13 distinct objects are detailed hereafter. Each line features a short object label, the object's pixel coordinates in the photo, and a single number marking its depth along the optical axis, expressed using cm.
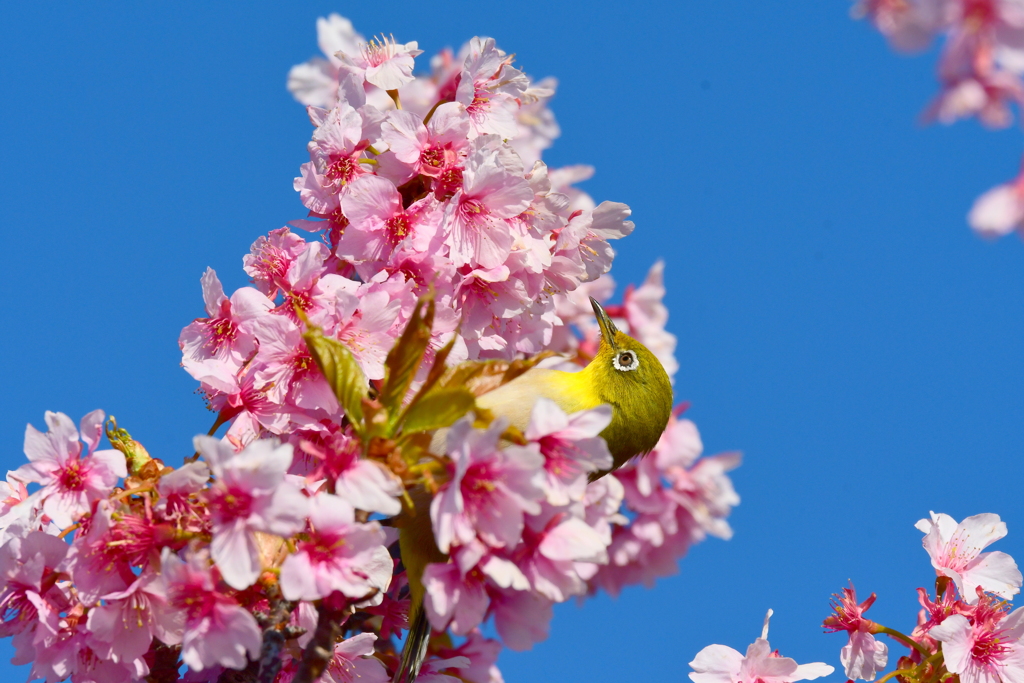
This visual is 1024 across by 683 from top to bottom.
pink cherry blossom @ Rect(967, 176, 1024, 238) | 409
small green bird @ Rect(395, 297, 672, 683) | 736
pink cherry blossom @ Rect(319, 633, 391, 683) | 641
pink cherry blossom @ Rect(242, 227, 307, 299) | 729
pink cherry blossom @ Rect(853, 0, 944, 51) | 406
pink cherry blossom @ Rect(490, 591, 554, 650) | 718
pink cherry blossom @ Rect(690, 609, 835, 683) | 677
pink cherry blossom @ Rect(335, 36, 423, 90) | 775
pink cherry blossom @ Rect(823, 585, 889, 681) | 693
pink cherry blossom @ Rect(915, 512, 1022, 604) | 692
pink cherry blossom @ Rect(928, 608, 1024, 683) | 638
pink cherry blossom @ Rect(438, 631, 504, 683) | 844
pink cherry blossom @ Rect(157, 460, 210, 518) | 555
